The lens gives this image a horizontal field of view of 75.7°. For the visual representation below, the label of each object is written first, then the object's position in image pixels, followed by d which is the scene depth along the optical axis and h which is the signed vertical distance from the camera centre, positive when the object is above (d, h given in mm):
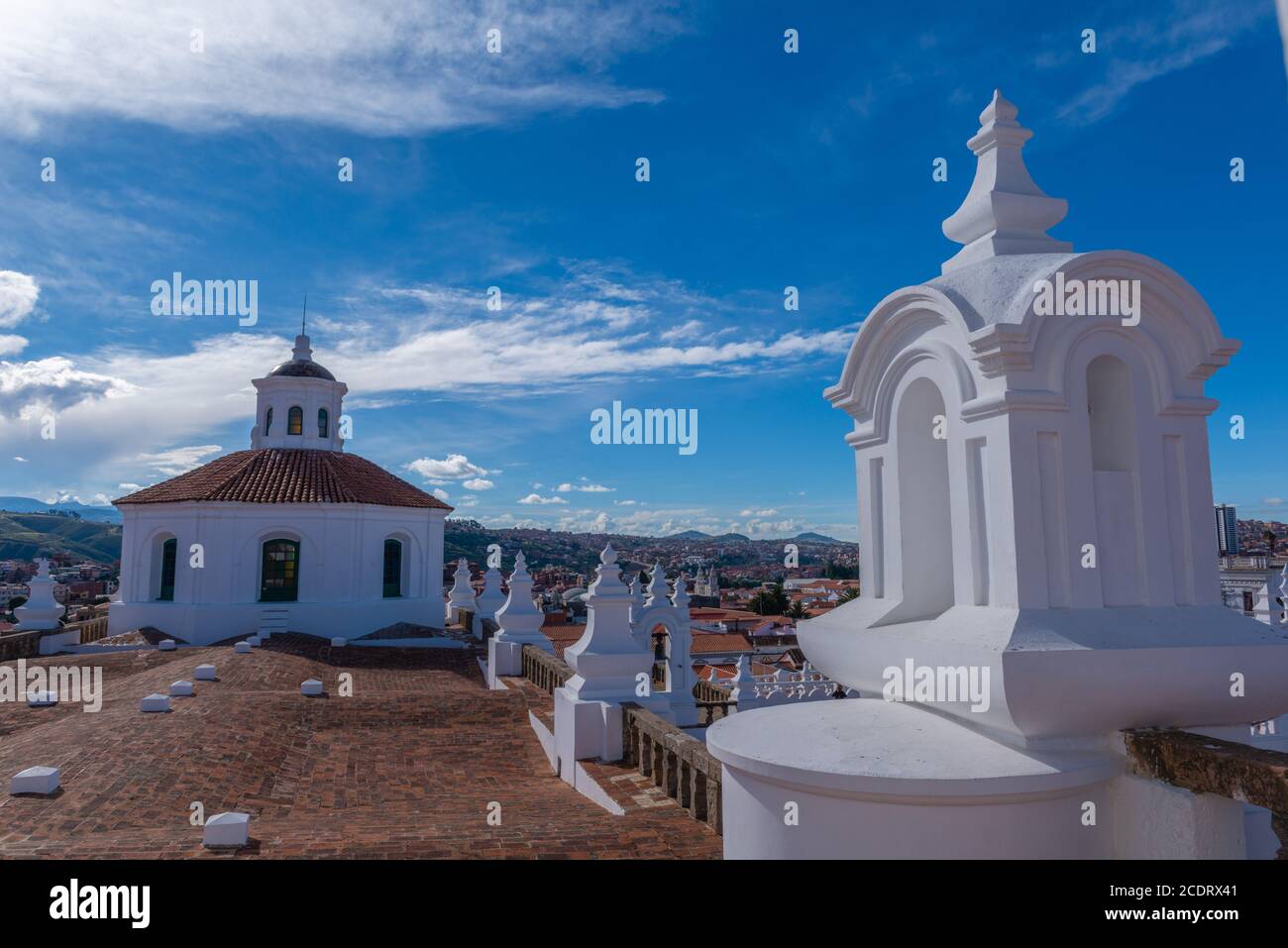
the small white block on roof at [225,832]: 5477 -1754
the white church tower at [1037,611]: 3617 -229
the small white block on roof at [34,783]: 6871 -1785
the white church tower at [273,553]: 23125 +395
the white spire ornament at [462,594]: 28891 -1015
